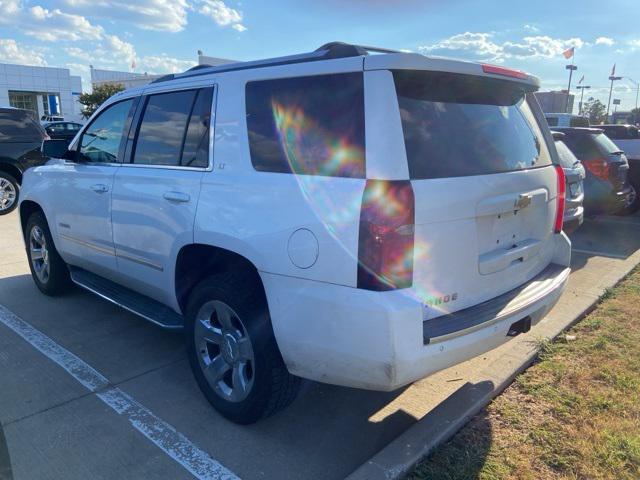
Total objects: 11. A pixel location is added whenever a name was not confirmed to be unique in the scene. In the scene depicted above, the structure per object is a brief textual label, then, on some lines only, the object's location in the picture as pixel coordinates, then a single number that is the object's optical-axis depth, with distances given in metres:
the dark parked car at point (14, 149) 10.06
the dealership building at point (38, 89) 59.50
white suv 2.35
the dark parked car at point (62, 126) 25.85
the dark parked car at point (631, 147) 10.08
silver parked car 6.35
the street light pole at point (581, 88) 68.81
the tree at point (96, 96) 46.88
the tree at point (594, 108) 83.62
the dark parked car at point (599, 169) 8.12
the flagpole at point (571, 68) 52.78
